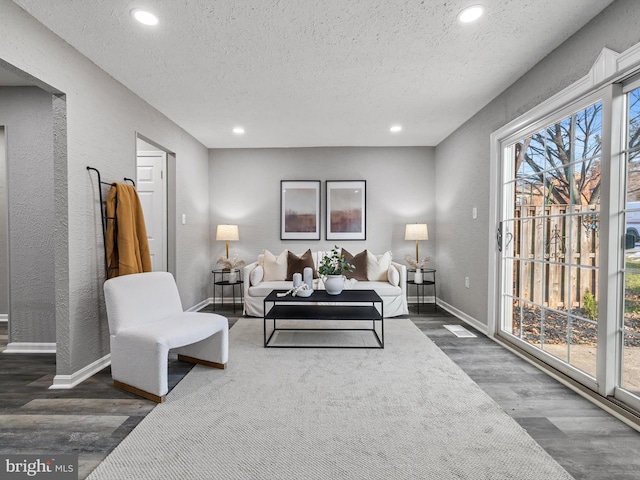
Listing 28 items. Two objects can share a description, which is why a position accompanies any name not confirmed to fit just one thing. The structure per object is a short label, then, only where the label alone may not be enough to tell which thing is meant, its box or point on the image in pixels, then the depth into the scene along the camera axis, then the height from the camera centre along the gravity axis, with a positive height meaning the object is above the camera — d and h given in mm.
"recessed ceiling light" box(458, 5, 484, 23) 1947 +1363
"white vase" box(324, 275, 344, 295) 3412 -511
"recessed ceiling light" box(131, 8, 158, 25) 1972 +1357
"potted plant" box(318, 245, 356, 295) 3414 -441
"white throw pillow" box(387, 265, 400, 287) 4238 -535
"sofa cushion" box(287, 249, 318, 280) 4566 -399
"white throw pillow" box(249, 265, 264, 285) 4266 -535
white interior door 4145 +449
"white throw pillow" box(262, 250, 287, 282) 4547 -460
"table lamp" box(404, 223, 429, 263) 4731 +48
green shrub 2164 -474
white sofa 4188 -693
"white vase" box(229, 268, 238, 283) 4656 -586
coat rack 2606 +131
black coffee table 3062 -764
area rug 1460 -1052
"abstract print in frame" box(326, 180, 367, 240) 5090 +404
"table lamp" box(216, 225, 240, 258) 4805 +32
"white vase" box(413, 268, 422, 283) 4527 -570
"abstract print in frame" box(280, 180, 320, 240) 5121 +382
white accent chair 2078 -658
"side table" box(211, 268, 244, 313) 4660 -679
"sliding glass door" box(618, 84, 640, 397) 1893 -120
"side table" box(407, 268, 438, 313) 4943 -683
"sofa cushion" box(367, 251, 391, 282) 4488 -453
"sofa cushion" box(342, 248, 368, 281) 4531 -419
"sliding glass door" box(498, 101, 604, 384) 2221 -35
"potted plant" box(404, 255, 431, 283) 4535 -423
